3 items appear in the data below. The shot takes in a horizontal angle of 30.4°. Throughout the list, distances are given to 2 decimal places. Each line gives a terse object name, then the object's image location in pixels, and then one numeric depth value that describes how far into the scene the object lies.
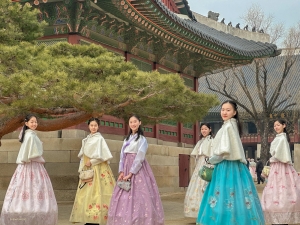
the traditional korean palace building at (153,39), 13.77
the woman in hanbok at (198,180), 10.12
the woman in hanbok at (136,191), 7.49
